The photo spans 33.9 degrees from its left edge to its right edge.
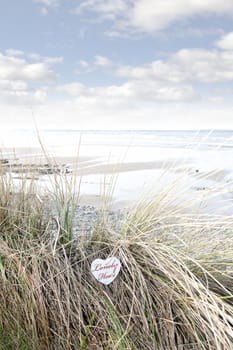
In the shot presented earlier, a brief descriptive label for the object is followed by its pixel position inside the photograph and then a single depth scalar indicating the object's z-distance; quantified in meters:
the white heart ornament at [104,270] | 1.53
